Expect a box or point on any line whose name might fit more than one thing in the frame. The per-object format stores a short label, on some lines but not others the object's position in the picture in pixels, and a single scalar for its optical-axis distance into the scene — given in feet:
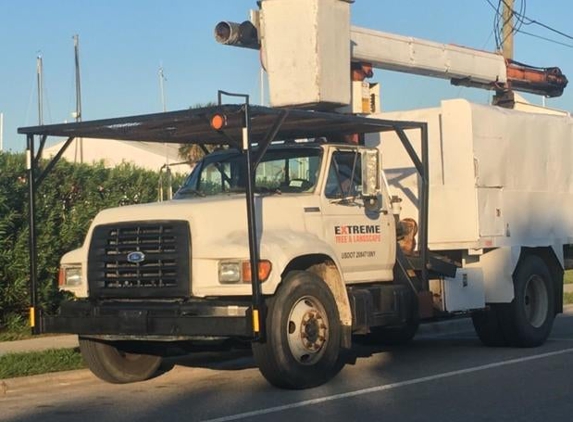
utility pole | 74.13
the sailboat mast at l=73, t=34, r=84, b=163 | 100.54
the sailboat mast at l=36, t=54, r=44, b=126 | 112.61
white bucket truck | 32.76
